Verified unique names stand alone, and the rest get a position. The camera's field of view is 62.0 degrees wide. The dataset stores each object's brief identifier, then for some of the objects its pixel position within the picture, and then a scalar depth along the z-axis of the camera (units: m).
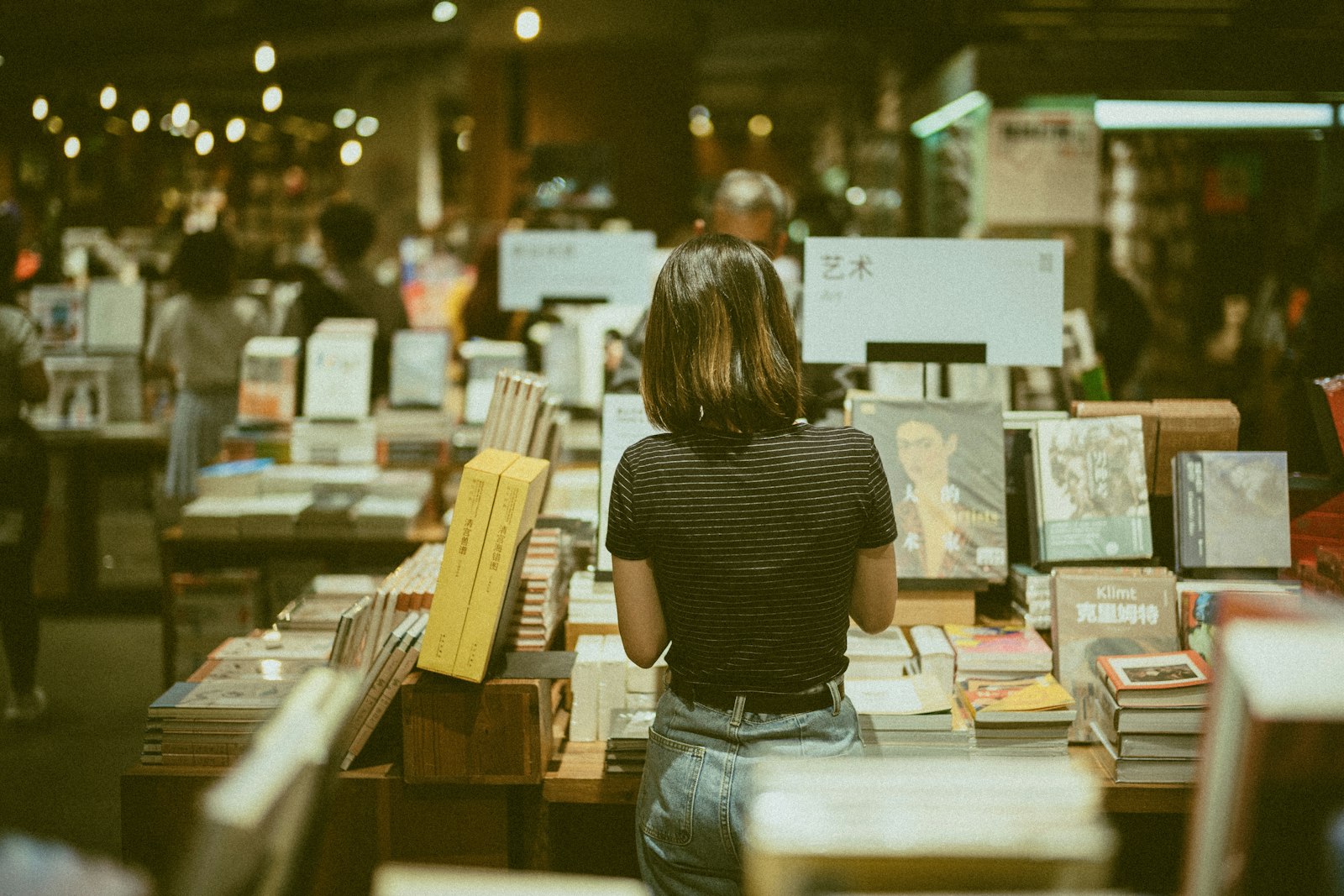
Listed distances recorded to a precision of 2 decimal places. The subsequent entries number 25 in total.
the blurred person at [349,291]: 5.17
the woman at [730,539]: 1.67
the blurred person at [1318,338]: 3.43
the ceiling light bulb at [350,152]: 9.68
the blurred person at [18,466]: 4.06
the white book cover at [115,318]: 6.08
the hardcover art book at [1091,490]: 2.61
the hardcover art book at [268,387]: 4.57
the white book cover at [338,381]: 4.53
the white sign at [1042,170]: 6.31
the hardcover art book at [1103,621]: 2.43
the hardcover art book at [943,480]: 2.62
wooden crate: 2.12
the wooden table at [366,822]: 2.19
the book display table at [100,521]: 5.93
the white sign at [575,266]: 5.46
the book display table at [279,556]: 4.08
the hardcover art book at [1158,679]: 2.19
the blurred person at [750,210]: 3.29
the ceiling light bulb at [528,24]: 5.39
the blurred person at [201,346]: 5.26
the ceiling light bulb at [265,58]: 6.02
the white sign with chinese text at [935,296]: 2.80
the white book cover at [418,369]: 4.68
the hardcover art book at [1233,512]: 2.59
